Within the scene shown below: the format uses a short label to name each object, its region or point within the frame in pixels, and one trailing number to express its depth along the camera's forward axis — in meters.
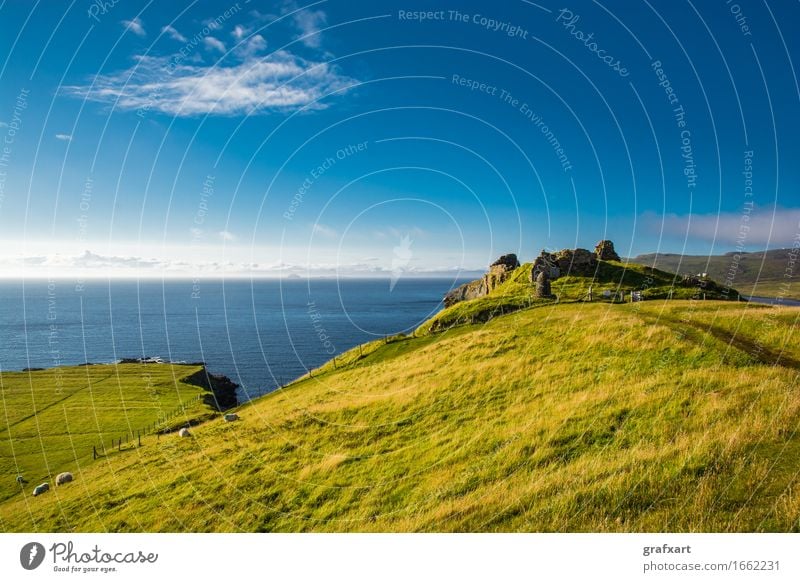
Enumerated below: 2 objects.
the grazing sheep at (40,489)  36.20
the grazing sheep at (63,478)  38.12
